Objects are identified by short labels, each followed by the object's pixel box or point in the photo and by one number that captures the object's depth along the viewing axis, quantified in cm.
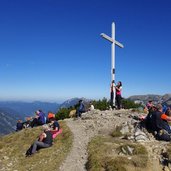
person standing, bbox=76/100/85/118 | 2026
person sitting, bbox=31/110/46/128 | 1908
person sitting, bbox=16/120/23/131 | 2142
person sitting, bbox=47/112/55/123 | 1652
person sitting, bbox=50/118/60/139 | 1476
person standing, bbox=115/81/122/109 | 1953
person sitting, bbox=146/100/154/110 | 2027
